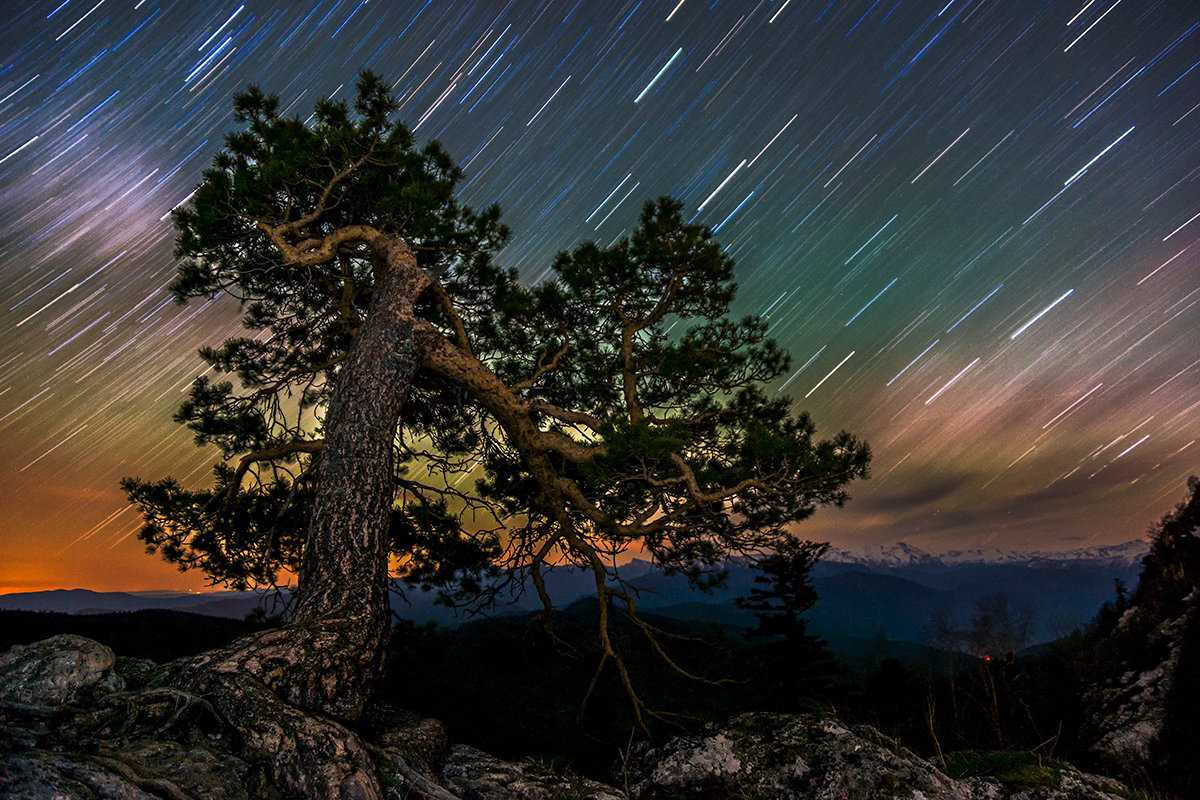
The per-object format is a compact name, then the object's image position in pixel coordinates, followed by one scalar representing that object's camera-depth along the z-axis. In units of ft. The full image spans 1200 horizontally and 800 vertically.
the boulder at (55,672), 9.06
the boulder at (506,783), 11.84
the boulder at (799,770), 11.80
